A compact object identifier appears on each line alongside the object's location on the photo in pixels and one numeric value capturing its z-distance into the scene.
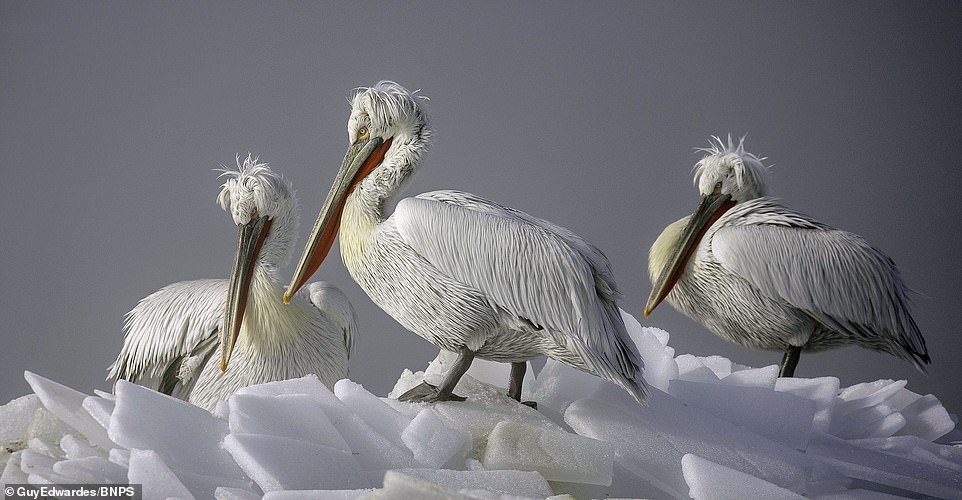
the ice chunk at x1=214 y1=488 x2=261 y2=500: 18.74
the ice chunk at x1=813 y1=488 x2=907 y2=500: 19.18
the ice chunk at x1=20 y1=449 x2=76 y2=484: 18.69
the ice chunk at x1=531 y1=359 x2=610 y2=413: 19.46
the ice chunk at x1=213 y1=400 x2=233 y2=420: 19.04
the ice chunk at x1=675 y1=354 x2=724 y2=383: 19.70
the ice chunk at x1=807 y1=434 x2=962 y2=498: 19.29
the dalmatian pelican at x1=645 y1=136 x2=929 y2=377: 19.78
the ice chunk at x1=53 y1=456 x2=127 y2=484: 18.71
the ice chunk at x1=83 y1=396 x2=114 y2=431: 18.86
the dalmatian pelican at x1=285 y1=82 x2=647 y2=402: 19.11
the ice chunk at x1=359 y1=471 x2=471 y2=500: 18.56
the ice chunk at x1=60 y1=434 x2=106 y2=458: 18.82
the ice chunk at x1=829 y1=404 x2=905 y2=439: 19.60
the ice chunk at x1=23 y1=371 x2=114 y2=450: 18.91
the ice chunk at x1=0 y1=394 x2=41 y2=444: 19.09
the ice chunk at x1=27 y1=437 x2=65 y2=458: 18.86
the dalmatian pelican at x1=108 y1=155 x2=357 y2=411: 19.54
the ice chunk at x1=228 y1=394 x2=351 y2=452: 18.88
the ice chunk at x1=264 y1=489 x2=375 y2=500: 18.70
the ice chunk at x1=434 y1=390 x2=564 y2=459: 19.12
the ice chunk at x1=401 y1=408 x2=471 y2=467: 18.96
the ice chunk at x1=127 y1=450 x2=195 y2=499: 18.73
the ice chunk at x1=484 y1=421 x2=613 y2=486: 18.99
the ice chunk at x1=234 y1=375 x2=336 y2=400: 19.05
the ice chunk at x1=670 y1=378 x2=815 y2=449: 19.35
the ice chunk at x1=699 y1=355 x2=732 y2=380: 19.95
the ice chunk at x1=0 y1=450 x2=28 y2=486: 18.72
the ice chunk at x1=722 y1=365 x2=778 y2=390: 19.61
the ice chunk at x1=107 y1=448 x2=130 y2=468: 18.80
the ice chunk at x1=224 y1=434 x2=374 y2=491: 18.78
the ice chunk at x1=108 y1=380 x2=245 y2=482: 18.82
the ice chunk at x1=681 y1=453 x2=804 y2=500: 18.92
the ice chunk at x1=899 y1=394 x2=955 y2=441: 19.77
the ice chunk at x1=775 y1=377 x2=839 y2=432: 19.54
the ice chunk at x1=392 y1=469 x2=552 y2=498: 18.86
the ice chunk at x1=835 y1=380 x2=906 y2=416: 19.72
